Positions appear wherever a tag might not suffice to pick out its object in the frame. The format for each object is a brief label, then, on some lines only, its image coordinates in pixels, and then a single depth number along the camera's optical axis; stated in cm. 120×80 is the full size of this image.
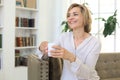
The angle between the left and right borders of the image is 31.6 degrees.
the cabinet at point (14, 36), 411
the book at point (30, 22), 472
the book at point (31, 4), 464
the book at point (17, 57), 446
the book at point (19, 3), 439
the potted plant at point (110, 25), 401
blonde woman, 173
